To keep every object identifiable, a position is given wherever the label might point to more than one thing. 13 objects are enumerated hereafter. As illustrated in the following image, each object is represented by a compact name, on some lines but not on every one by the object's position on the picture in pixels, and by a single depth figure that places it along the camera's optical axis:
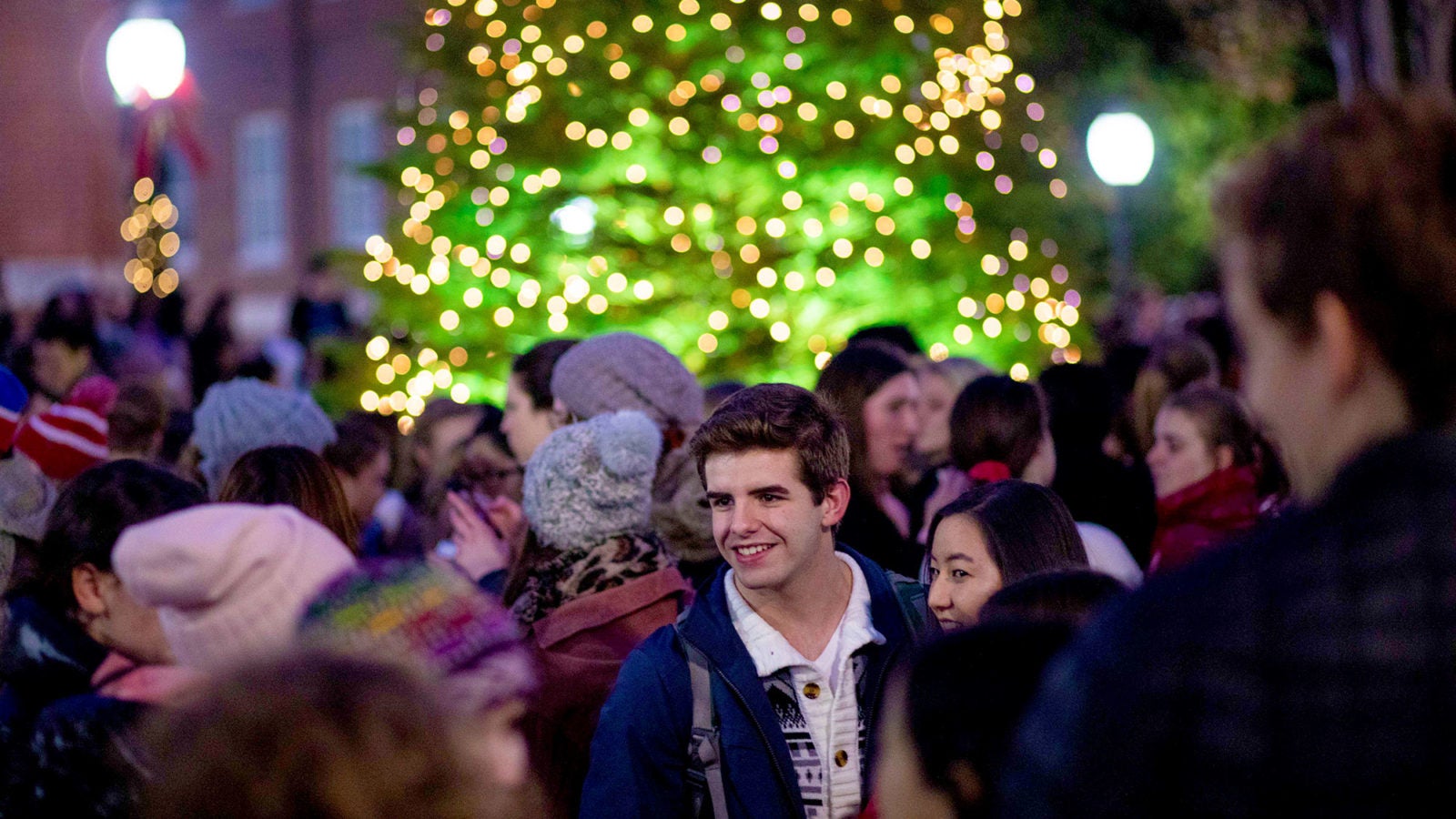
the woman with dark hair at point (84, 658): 2.41
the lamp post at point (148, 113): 13.45
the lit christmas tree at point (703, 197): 9.01
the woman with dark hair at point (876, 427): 5.11
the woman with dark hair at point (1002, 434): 5.09
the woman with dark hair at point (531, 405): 5.31
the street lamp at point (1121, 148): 13.36
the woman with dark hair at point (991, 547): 3.54
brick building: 22.36
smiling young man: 3.24
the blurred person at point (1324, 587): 1.56
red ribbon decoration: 17.38
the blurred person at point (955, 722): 1.94
